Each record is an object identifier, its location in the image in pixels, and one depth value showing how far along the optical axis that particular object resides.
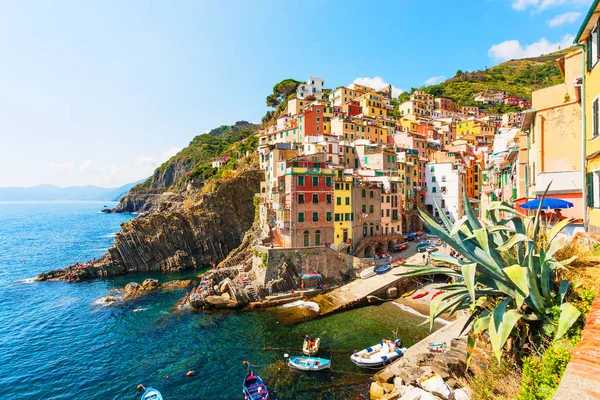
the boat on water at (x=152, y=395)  19.72
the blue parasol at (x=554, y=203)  14.24
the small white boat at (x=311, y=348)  24.33
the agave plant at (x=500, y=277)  6.81
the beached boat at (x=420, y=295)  35.88
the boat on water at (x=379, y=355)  22.62
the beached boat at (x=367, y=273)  39.53
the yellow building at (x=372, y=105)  86.69
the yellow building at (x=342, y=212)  42.25
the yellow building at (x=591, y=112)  11.12
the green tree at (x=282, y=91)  106.94
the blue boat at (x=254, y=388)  19.27
